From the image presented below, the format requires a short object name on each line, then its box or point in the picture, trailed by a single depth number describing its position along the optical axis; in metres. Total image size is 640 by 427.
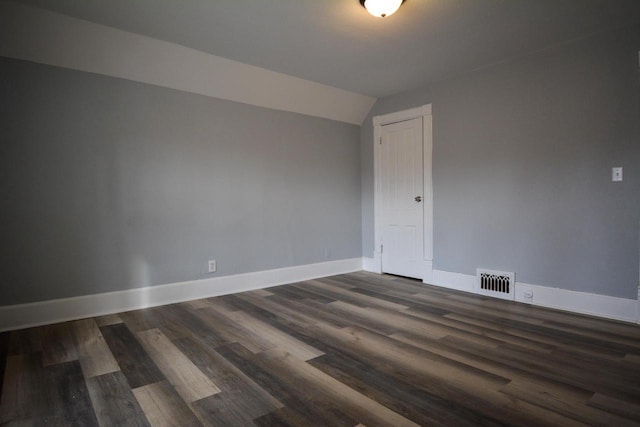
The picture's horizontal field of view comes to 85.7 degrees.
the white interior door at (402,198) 4.39
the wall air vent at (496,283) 3.52
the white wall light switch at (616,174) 2.87
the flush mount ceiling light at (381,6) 2.32
